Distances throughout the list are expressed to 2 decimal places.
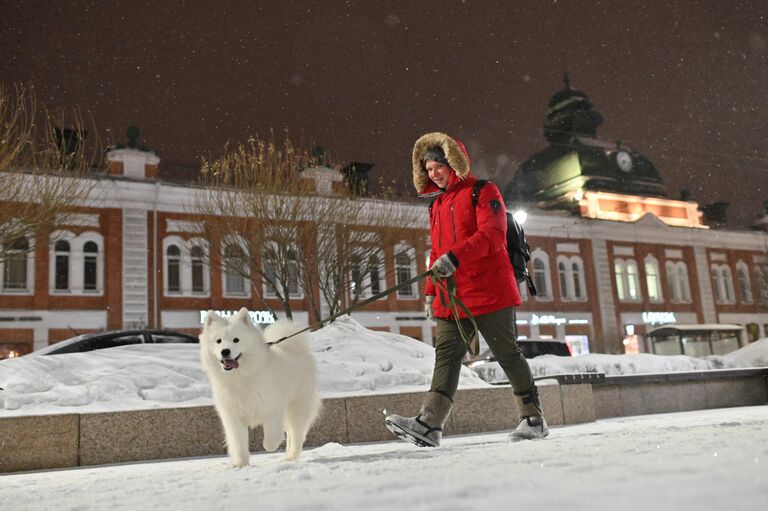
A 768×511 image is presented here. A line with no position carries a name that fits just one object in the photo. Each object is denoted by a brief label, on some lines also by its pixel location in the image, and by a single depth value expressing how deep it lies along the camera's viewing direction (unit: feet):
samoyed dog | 15.80
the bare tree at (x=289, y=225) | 66.39
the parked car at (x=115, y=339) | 39.73
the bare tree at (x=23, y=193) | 45.29
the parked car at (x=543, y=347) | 72.18
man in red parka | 16.87
